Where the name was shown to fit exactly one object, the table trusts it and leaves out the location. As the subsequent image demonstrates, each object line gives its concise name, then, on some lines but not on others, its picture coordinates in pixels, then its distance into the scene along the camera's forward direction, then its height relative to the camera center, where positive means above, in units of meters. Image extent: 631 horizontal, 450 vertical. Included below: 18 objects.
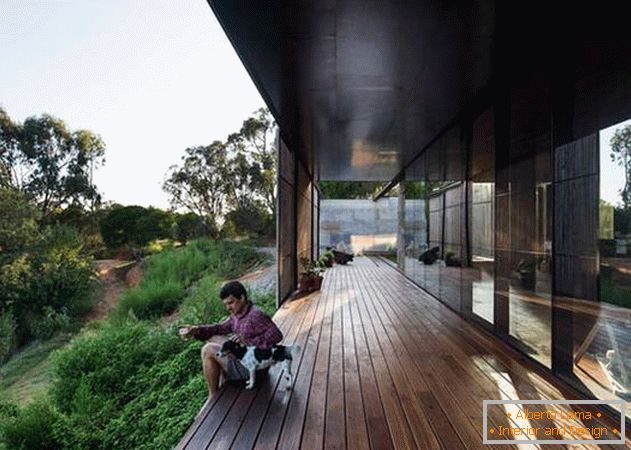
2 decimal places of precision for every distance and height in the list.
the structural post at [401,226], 10.19 +0.07
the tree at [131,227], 16.78 +0.00
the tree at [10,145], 15.44 +3.23
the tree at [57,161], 16.22 +2.85
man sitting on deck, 2.60 -0.71
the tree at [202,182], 18.58 +2.16
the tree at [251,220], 17.50 +0.35
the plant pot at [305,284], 7.11 -1.01
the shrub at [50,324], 10.13 -2.56
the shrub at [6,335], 8.82 -2.52
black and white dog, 2.58 -0.85
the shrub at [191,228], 17.59 -0.02
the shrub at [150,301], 8.80 -1.71
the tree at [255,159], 18.33 +3.28
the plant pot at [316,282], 7.26 -1.02
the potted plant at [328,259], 10.50 -0.88
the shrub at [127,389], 3.61 -1.86
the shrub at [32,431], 4.05 -2.16
